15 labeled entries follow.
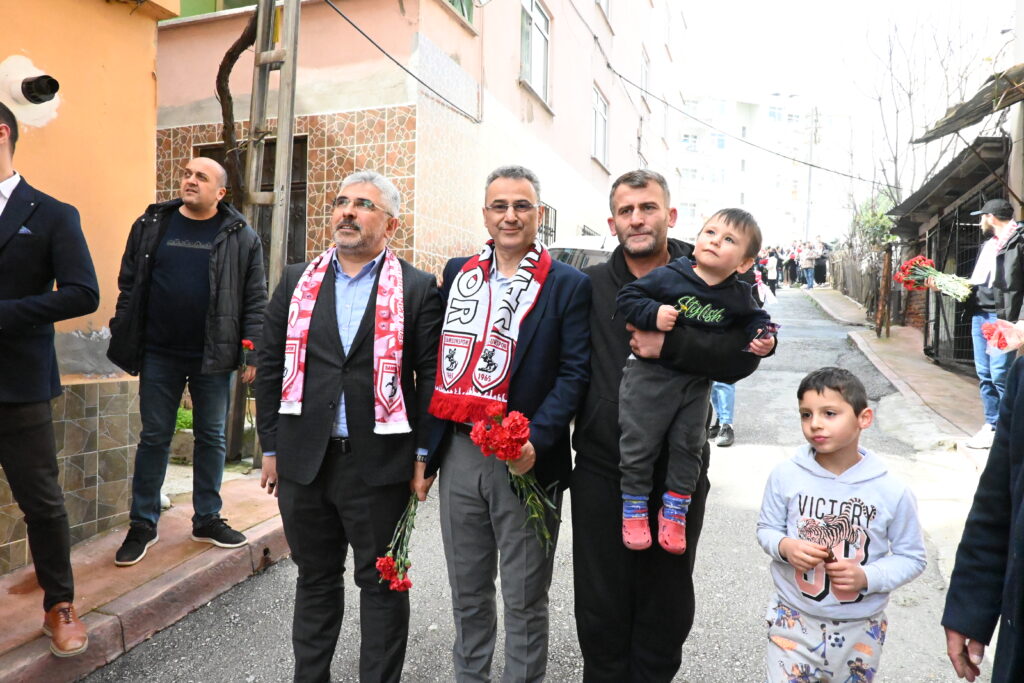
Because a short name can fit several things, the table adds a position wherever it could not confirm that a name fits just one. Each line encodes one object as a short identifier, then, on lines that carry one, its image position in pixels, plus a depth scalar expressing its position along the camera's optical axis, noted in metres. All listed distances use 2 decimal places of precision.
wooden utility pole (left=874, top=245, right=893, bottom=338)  14.44
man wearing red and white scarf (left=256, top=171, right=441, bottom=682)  2.75
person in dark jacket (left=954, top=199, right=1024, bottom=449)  6.23
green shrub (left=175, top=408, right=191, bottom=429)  6.95
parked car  8.19
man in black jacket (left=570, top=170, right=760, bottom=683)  2.49
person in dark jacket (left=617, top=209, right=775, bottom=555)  2.35
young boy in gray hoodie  2.22
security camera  4.00
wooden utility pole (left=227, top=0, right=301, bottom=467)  5.77
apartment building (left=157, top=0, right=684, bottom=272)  7.73
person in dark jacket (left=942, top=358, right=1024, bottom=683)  1.60
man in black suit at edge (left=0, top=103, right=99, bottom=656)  2.96
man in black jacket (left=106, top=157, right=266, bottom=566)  3.99
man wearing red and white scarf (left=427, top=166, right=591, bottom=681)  2.57
